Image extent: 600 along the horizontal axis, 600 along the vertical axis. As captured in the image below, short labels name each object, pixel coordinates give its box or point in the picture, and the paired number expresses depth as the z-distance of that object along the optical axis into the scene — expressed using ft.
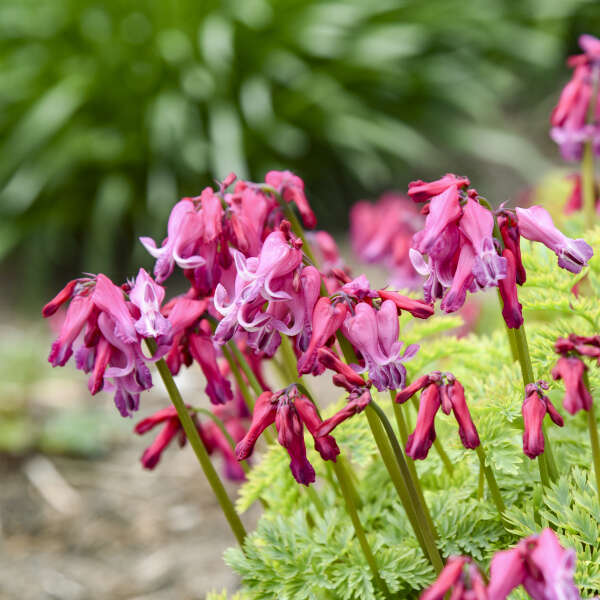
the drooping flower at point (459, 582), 2.05
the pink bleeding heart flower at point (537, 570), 2.06
